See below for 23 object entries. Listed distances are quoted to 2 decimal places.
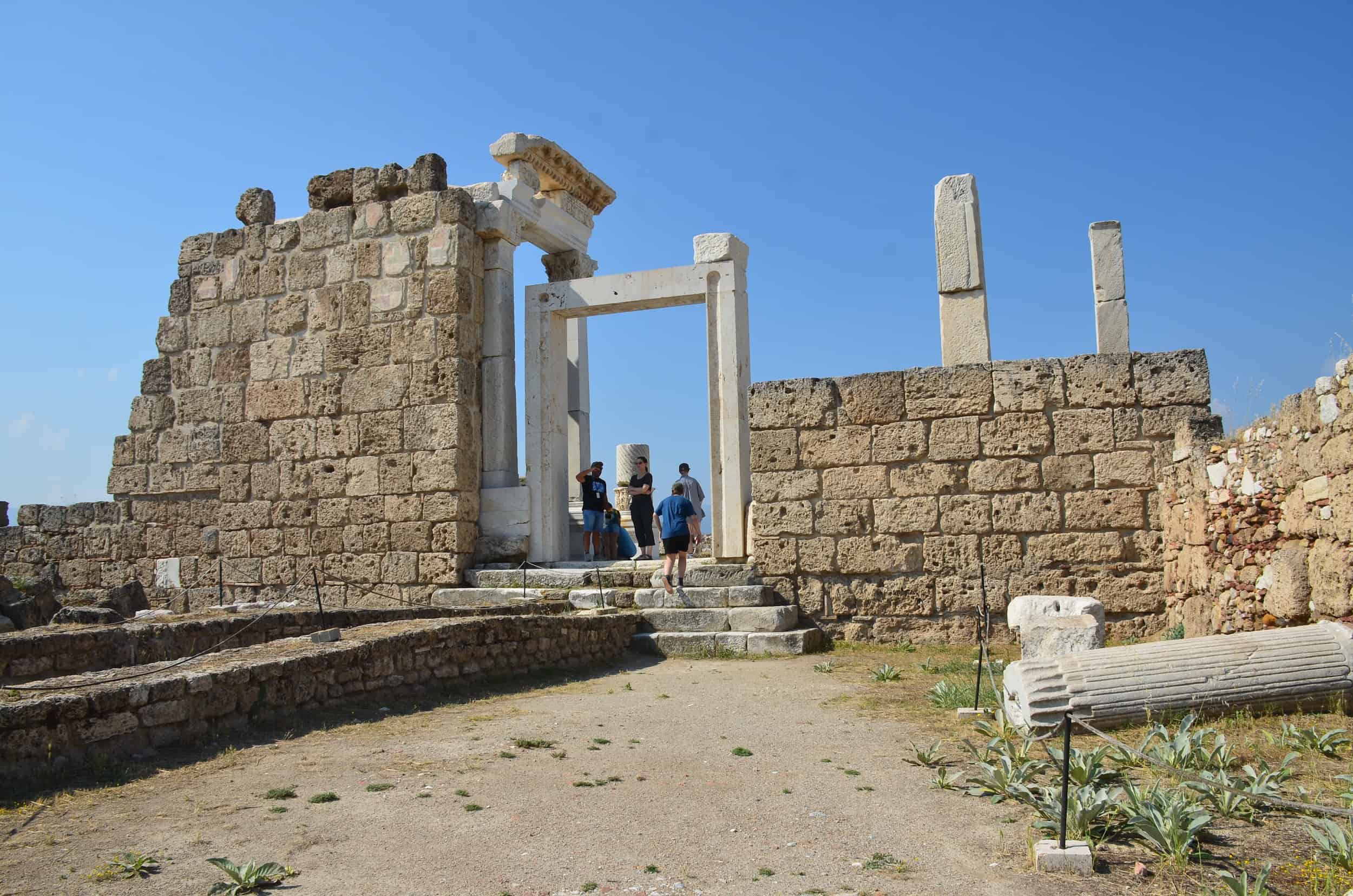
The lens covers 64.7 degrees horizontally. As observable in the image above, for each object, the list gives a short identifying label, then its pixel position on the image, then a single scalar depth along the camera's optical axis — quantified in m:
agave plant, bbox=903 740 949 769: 5.06
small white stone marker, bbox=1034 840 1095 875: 3.54
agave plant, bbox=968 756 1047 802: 4.35
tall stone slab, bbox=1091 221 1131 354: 9.80
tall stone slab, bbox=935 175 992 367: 10.02
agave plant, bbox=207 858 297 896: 3.45
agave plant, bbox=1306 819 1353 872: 3.37
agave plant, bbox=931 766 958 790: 4.64
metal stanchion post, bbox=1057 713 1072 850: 3.51
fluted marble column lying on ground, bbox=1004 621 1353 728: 5.46
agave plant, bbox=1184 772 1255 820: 3.95
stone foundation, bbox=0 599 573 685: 6.83
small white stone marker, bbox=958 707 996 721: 6.08
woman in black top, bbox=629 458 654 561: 12.17
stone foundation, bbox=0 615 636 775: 4.80
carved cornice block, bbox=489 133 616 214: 12.34
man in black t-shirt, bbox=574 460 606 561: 12.08
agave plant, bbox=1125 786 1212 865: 3.57
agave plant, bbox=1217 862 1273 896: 3.04
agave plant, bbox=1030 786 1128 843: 3.79
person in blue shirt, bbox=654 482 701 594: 9.91
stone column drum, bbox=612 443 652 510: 17.39
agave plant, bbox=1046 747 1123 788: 4.25
